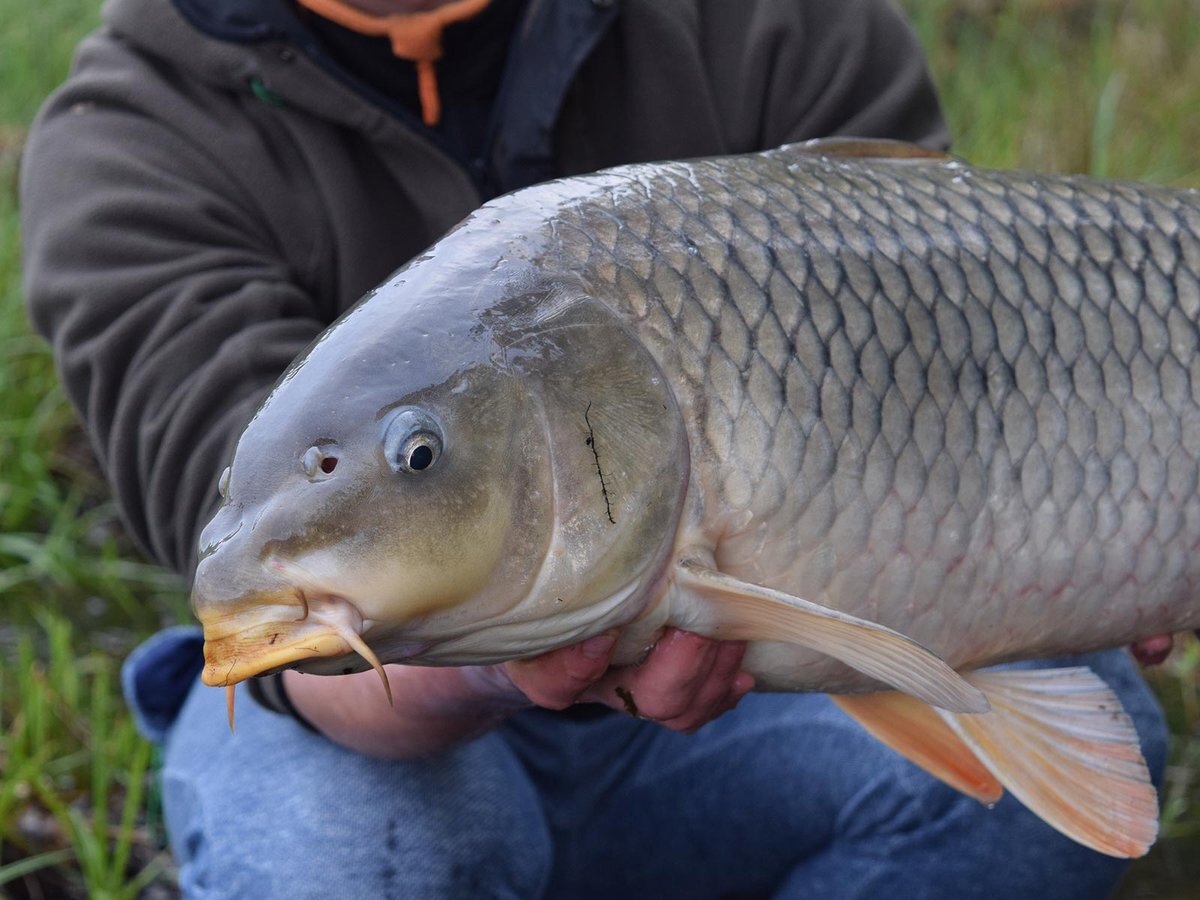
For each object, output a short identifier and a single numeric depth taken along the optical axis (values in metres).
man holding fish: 1.44
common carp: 0.93
